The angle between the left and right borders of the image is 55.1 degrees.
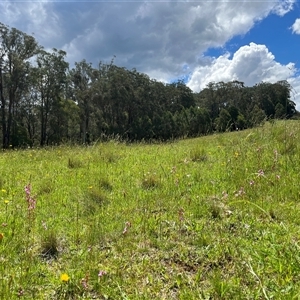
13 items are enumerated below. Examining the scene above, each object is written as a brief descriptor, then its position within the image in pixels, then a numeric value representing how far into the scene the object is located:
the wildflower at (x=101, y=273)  1.98
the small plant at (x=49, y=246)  2.50
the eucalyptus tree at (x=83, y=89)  47.23
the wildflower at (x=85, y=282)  1.89
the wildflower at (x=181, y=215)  2.75
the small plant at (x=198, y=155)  5.59
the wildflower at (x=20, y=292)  1.79
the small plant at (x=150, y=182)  4.09
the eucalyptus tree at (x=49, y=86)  37.88
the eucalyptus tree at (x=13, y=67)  30.66
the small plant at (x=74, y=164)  5.76
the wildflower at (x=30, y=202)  2.43
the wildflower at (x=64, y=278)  1.86
